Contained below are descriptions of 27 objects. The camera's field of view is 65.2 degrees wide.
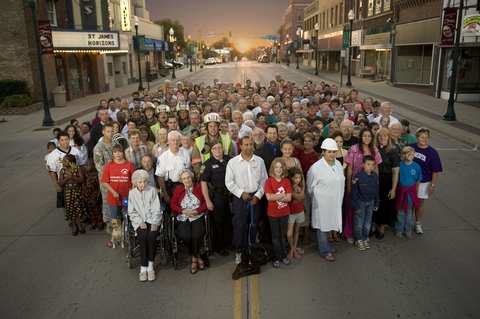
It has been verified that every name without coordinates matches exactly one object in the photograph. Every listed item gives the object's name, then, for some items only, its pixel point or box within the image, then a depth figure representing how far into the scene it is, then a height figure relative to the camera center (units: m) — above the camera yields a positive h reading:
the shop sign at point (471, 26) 19.64 +2.08
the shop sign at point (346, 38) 34.72 +2.70
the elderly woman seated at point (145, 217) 5.70 -2.18
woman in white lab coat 5.89 -1.88
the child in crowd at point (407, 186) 6.68 -2.06
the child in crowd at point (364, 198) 6.21 -2.12
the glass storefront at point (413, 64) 30.09 +0.24
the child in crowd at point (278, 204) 5.67 -2.03
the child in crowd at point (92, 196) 7.08 -2.28
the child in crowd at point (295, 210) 5.86 -2.19
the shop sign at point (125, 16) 37.30 +5.40
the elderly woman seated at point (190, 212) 5.83 -2.15
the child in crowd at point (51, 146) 7.66 -1.46
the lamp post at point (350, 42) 30.91 +2.32
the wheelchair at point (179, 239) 5.96 -2.65
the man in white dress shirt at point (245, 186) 5.80 -1.76
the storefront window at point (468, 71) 22.50 -0.28
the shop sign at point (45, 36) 18.50 +1.75
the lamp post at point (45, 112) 17.89 -1.83
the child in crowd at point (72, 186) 6.92 -2.05
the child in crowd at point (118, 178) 6.27 -1.74
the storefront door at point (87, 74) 29.56 -0.20
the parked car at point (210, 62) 89.79 +1.92
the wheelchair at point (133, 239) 5.94 -2.62
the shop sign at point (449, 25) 18.70 +2.05
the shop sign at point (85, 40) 24.12 +2.14
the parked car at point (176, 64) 65.47 +1.14
